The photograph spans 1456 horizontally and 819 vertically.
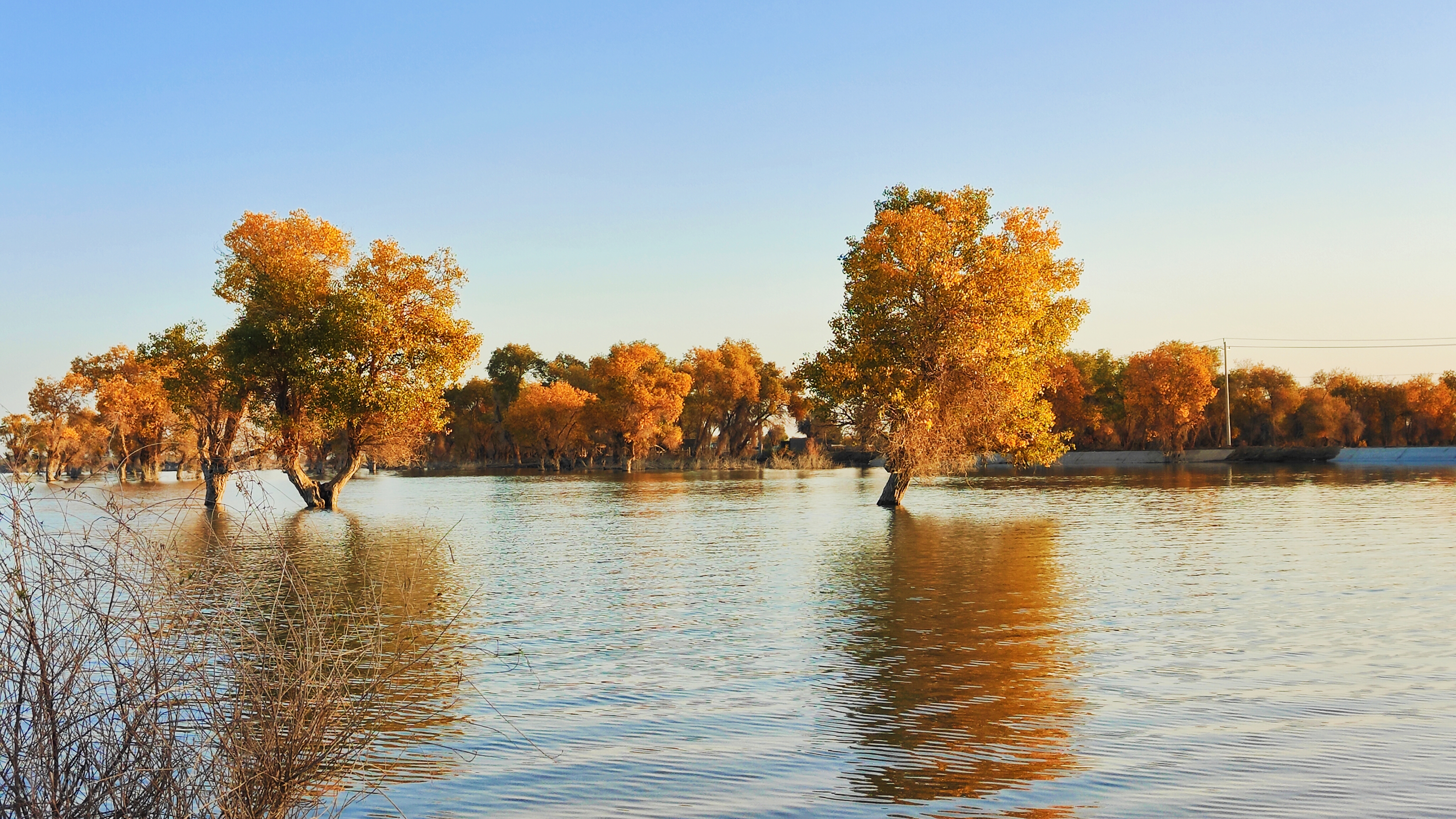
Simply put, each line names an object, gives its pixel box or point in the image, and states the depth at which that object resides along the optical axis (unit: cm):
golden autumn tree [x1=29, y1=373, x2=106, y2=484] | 8819
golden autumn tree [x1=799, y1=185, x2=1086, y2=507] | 3841
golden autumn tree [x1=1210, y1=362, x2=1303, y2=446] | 12544
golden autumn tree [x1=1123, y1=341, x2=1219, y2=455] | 10919
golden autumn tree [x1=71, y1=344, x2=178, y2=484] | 8000
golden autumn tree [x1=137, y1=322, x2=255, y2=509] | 4619
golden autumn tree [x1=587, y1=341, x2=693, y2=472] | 10612
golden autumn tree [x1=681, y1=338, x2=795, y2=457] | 11512
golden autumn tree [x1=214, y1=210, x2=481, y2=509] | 4403
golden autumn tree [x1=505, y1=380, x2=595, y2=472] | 11538
